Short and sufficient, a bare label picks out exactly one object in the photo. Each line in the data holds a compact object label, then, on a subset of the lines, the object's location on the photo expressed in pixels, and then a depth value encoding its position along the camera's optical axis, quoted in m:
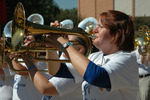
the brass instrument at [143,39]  5.68
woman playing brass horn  2.00
